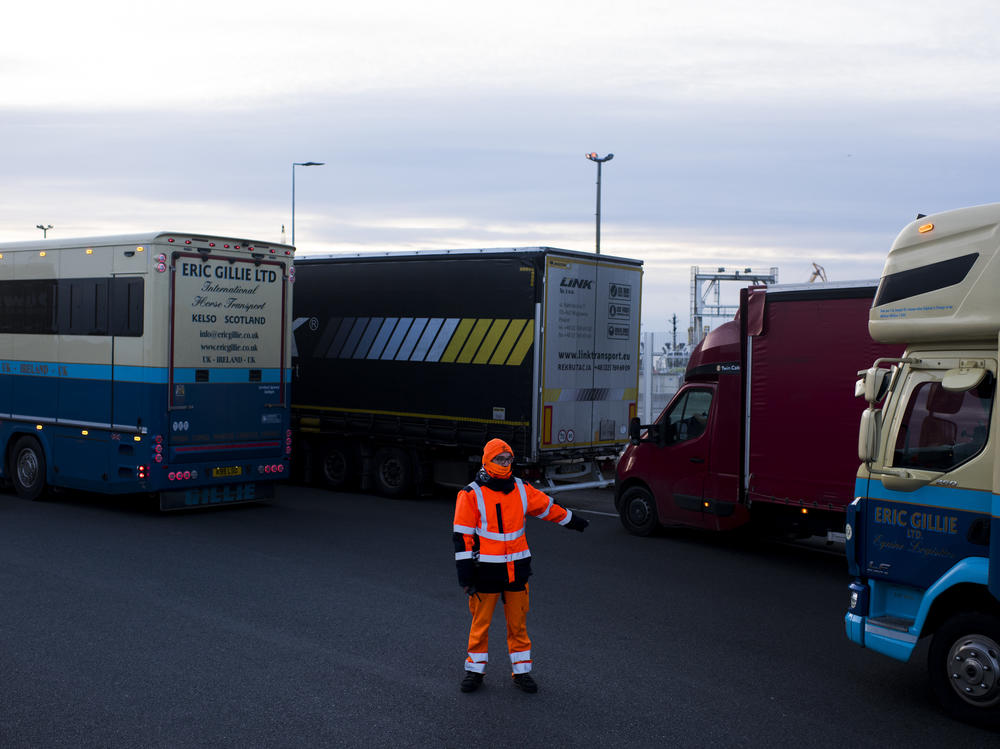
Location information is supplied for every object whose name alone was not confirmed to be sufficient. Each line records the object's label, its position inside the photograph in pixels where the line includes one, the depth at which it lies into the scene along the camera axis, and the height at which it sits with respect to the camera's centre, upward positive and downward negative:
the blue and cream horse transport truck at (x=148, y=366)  13.44 -0.12
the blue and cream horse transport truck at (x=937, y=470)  6.29 -0.58
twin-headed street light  32.59 +6.33
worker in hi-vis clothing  6.73 -1.21
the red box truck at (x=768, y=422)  10.48 -0.55
